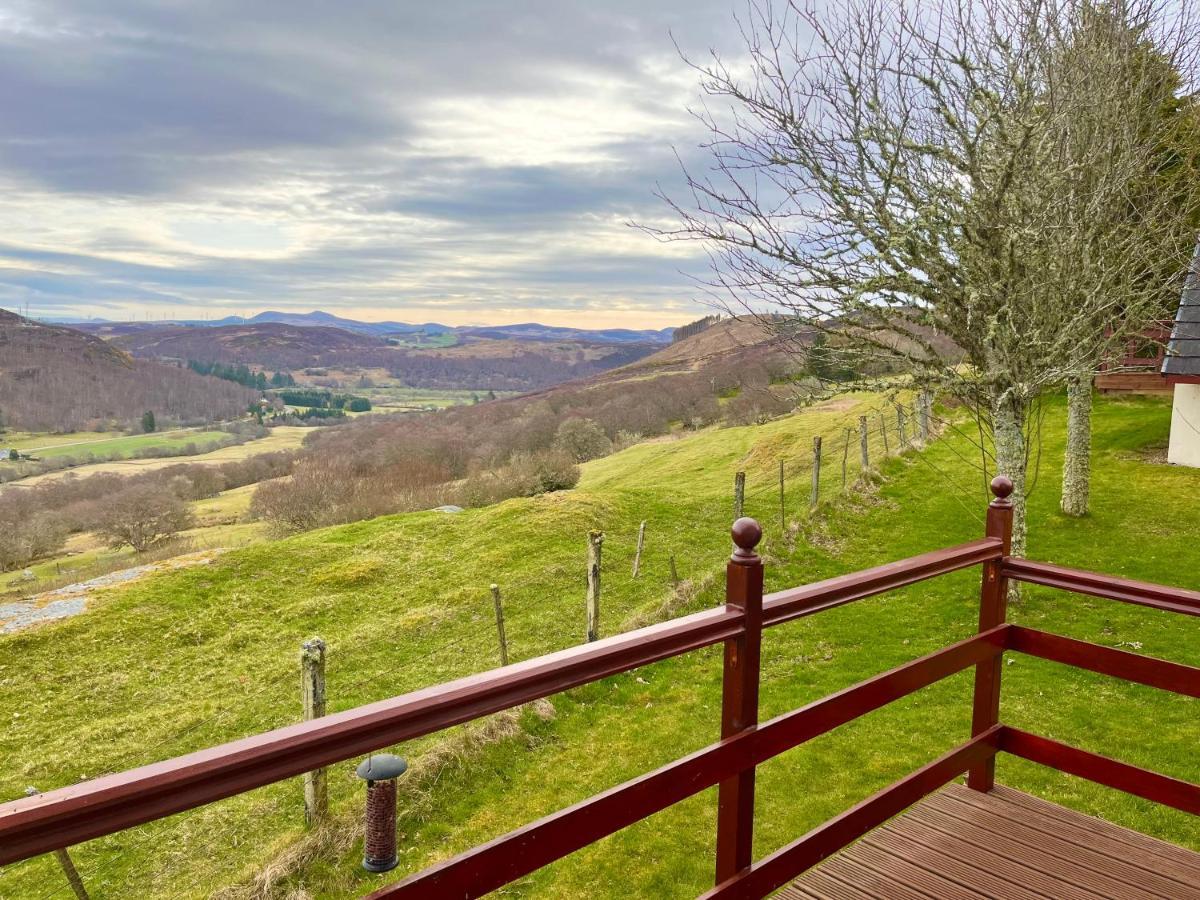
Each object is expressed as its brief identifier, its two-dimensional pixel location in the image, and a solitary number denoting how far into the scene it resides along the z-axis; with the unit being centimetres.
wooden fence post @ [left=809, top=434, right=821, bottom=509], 1564
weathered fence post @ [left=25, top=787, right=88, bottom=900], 391
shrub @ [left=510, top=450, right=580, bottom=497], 3055
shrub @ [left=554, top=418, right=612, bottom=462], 4403
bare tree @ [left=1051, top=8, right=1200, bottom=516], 731
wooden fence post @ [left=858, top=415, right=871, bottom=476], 1691
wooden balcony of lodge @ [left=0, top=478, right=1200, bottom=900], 132
